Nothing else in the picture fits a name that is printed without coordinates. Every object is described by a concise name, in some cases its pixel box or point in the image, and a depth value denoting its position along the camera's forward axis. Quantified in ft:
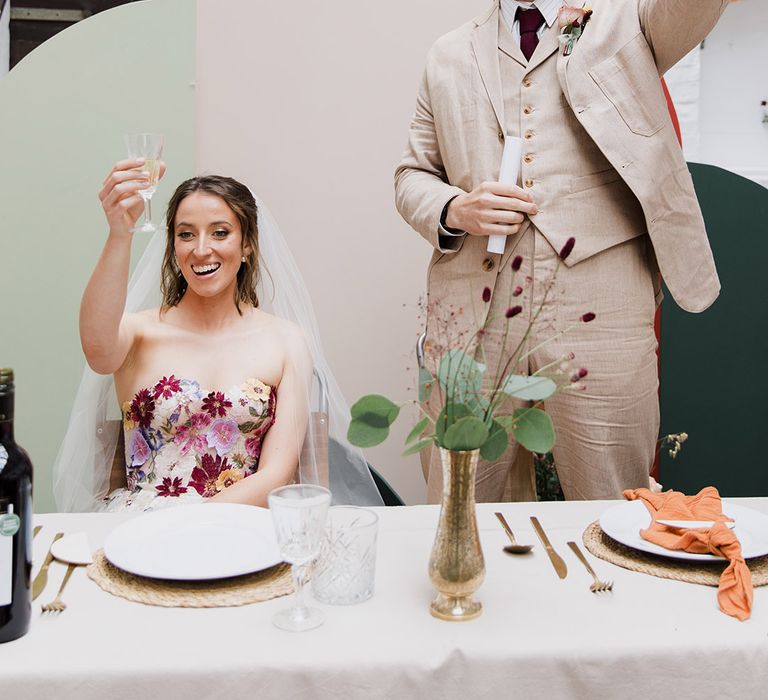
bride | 5.93
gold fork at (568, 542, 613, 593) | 3.39
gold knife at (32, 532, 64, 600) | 3.34
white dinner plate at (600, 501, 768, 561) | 3.61
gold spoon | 3.80
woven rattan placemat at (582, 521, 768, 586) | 3.49
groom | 5.75
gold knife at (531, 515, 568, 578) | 3.58
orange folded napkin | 3.23
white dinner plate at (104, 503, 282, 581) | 3.43
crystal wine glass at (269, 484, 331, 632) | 3.03
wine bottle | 2.77
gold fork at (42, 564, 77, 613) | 3.16
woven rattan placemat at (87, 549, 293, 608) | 3.23
